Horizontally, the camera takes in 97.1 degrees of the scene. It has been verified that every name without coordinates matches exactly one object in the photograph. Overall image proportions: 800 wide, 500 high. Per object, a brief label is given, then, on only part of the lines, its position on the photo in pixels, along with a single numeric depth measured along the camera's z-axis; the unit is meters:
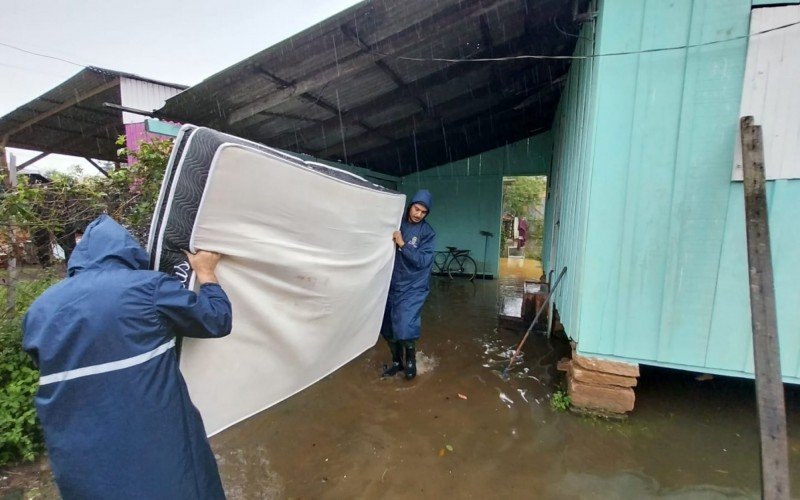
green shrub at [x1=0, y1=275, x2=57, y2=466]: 2.13
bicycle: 8.41
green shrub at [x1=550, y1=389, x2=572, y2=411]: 2.79
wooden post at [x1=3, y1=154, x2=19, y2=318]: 2.26
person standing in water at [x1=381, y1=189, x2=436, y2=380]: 3.05
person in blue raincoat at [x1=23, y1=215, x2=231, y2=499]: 1.11
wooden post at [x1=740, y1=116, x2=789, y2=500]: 1.43
